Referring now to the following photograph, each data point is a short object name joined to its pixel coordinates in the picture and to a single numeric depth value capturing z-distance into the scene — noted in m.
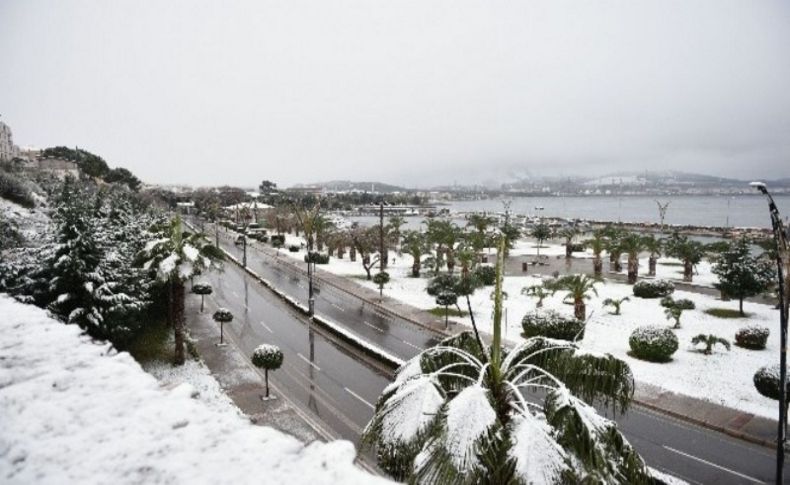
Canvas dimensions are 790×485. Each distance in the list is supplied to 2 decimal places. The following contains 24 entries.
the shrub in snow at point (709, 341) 25.27
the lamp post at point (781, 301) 12.62
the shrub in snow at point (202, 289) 35.76
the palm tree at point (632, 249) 46.12
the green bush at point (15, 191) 45.91
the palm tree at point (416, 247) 49.88
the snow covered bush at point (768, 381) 19.38
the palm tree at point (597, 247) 49.38
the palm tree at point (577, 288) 30.45
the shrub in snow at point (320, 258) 58.97
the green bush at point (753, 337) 26.42
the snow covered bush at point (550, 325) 25.44
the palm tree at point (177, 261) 23.17
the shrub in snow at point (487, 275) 43.06
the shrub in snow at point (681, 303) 34.47
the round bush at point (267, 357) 21.06
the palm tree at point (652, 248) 49.50
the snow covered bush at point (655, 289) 38.59
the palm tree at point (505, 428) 6.02
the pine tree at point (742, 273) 32.84
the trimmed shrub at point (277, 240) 75.49
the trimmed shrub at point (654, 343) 24.44
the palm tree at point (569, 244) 66.06
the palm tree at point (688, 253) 45.97
